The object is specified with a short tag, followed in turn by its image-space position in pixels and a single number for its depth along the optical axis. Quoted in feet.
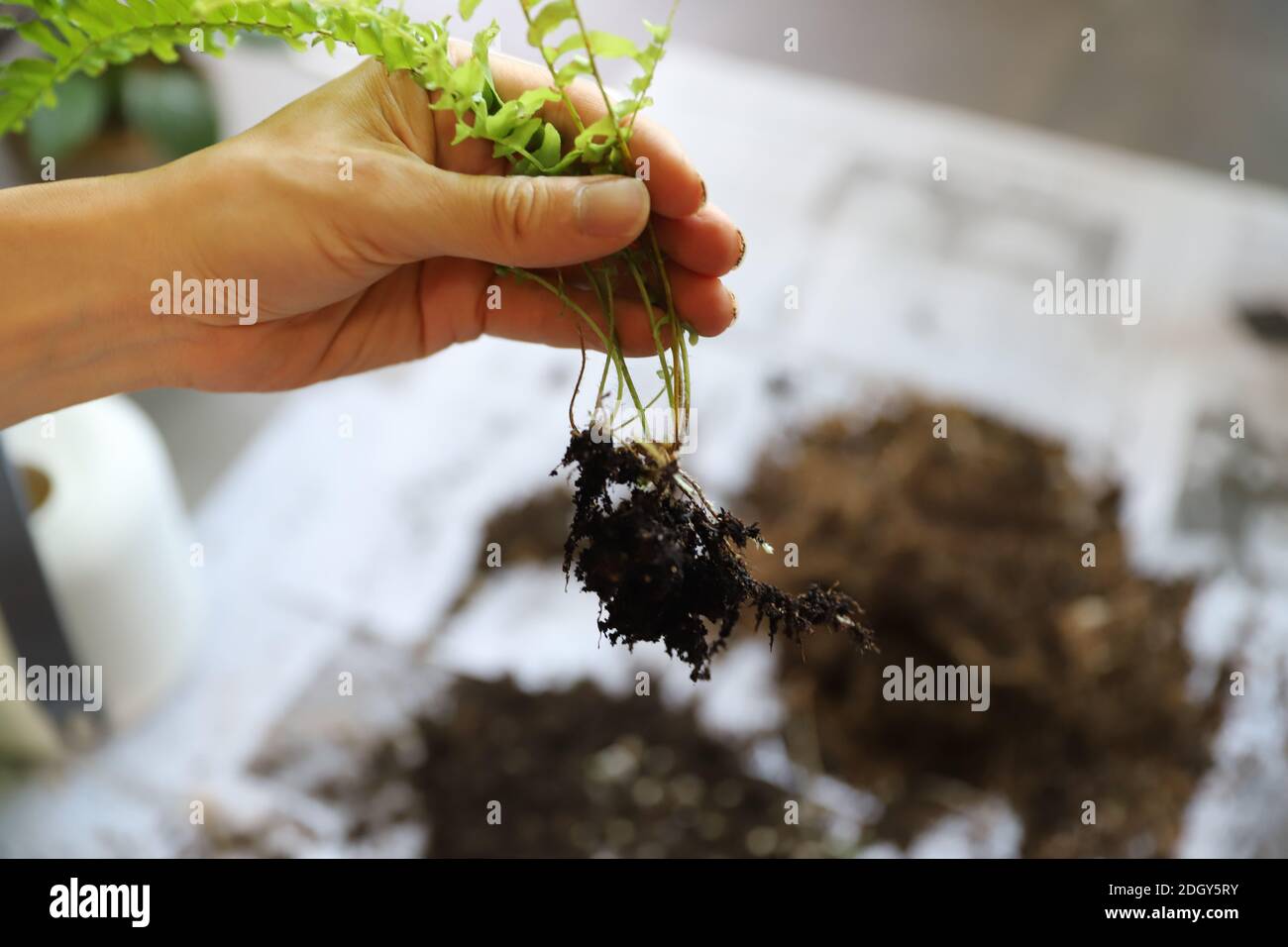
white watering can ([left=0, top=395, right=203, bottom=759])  1.62
